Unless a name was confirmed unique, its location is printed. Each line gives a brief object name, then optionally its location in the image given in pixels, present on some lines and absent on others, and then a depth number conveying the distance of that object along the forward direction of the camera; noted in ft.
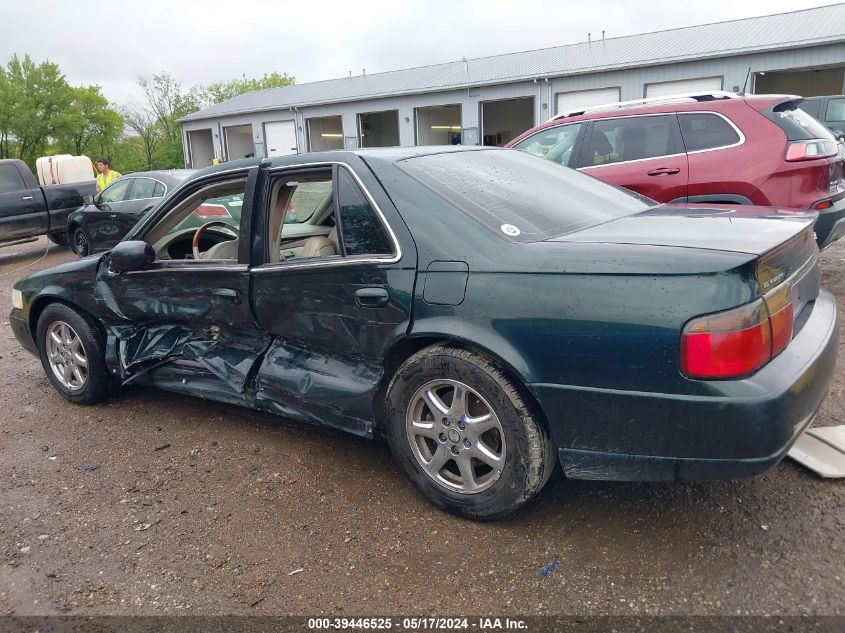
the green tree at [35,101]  158.81
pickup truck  40.52
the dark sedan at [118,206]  34.78
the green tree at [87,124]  169.07
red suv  17.53
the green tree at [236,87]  208.85
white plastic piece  9.65
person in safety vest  44.29
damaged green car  7.17
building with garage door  59.93
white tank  61.72
